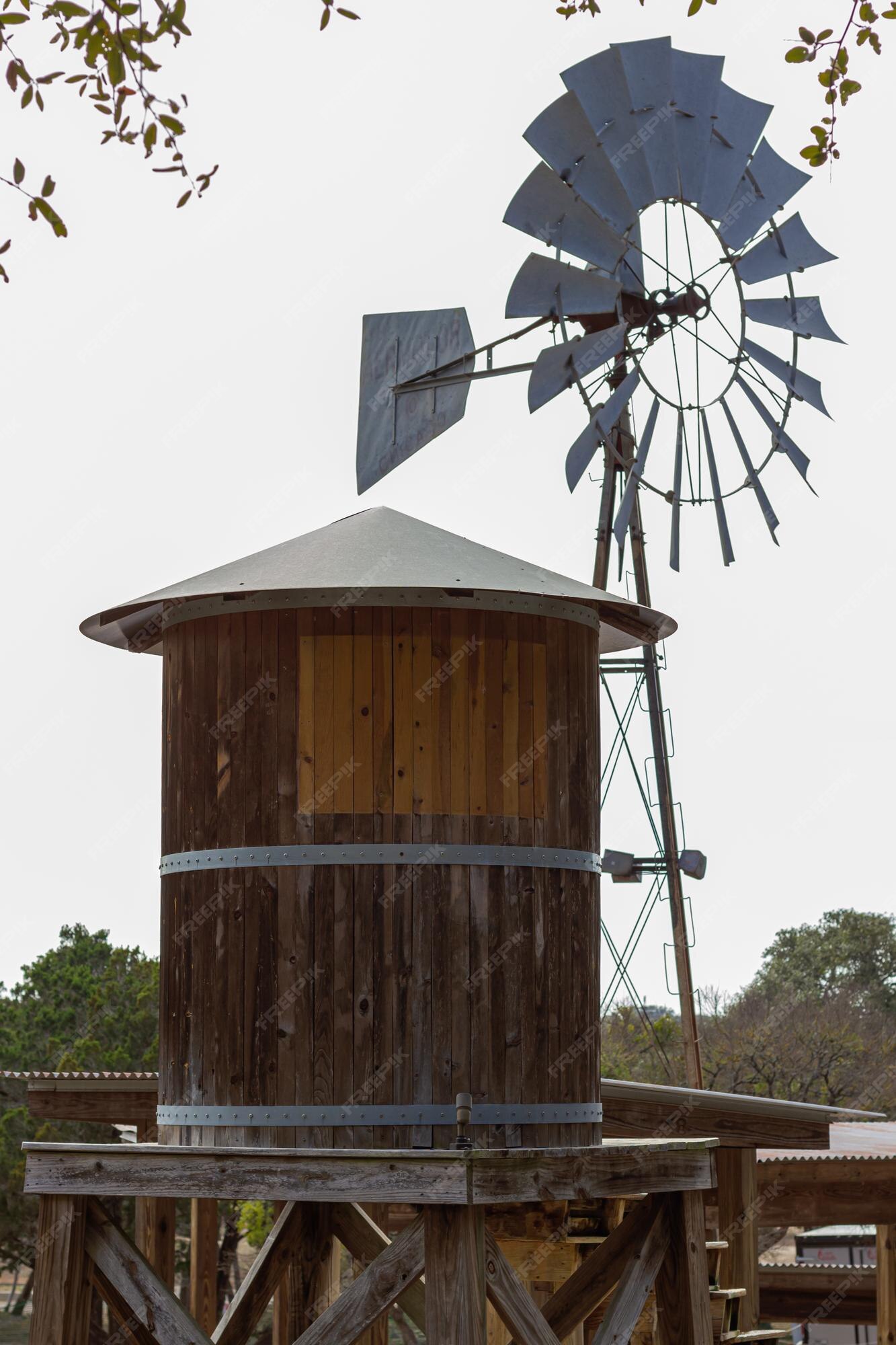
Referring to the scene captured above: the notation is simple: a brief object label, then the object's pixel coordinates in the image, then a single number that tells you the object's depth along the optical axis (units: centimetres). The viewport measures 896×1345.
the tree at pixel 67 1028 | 2758
